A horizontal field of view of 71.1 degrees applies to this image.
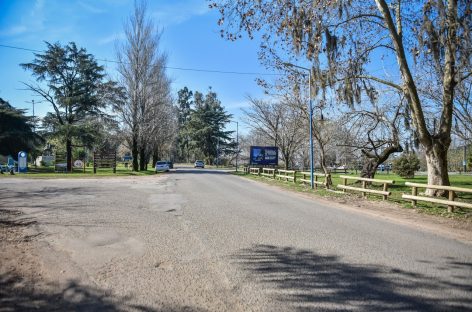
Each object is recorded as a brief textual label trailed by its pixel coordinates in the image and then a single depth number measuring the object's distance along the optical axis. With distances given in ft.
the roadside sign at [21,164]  114.11
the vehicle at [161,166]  145.36
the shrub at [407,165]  107.55
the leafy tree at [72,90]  125.29
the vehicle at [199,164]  217.77
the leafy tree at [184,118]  309.61
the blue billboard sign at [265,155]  134.21
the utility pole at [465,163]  185.51
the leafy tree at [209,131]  277.64
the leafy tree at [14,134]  143.54
